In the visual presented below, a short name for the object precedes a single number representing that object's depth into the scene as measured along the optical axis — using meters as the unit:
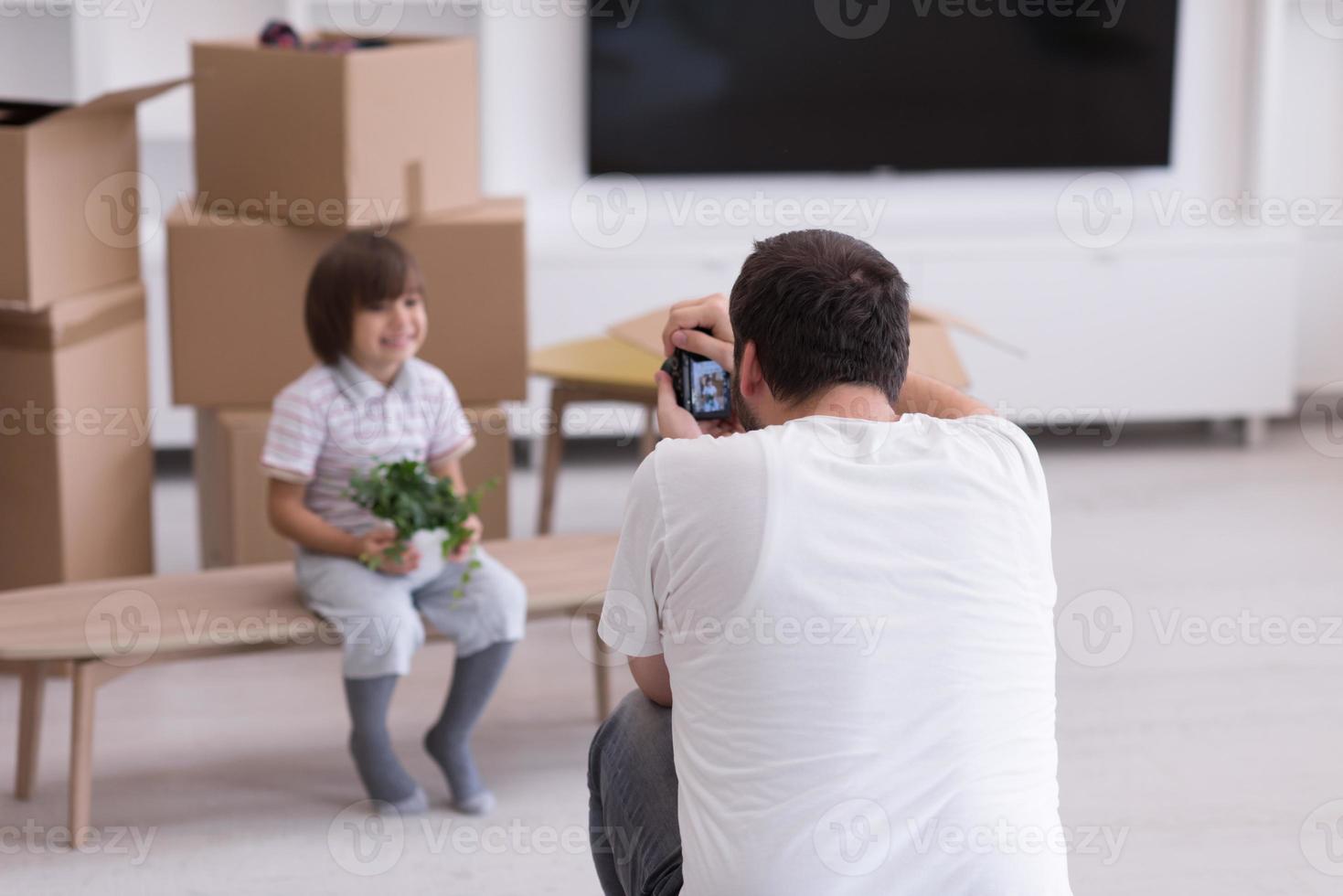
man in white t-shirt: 1.30
